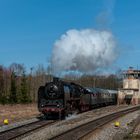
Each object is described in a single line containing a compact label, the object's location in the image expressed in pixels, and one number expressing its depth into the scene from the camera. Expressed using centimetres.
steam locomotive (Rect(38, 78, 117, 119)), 3038
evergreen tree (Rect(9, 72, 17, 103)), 6627
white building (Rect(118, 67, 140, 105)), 6975
